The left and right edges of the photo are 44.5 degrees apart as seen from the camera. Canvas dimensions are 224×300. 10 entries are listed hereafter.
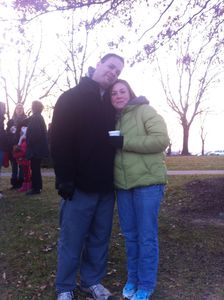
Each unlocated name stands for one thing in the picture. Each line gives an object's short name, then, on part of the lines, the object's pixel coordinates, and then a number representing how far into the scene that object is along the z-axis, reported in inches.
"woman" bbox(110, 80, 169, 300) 98.6
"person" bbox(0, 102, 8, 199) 190.0
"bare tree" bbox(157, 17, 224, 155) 874.9
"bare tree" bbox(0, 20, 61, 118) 786.1
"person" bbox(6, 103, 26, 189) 217.0
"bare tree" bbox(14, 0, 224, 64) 167.0
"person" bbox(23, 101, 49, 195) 202.6
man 97.7
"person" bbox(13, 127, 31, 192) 213.9
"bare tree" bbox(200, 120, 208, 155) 1615.3
